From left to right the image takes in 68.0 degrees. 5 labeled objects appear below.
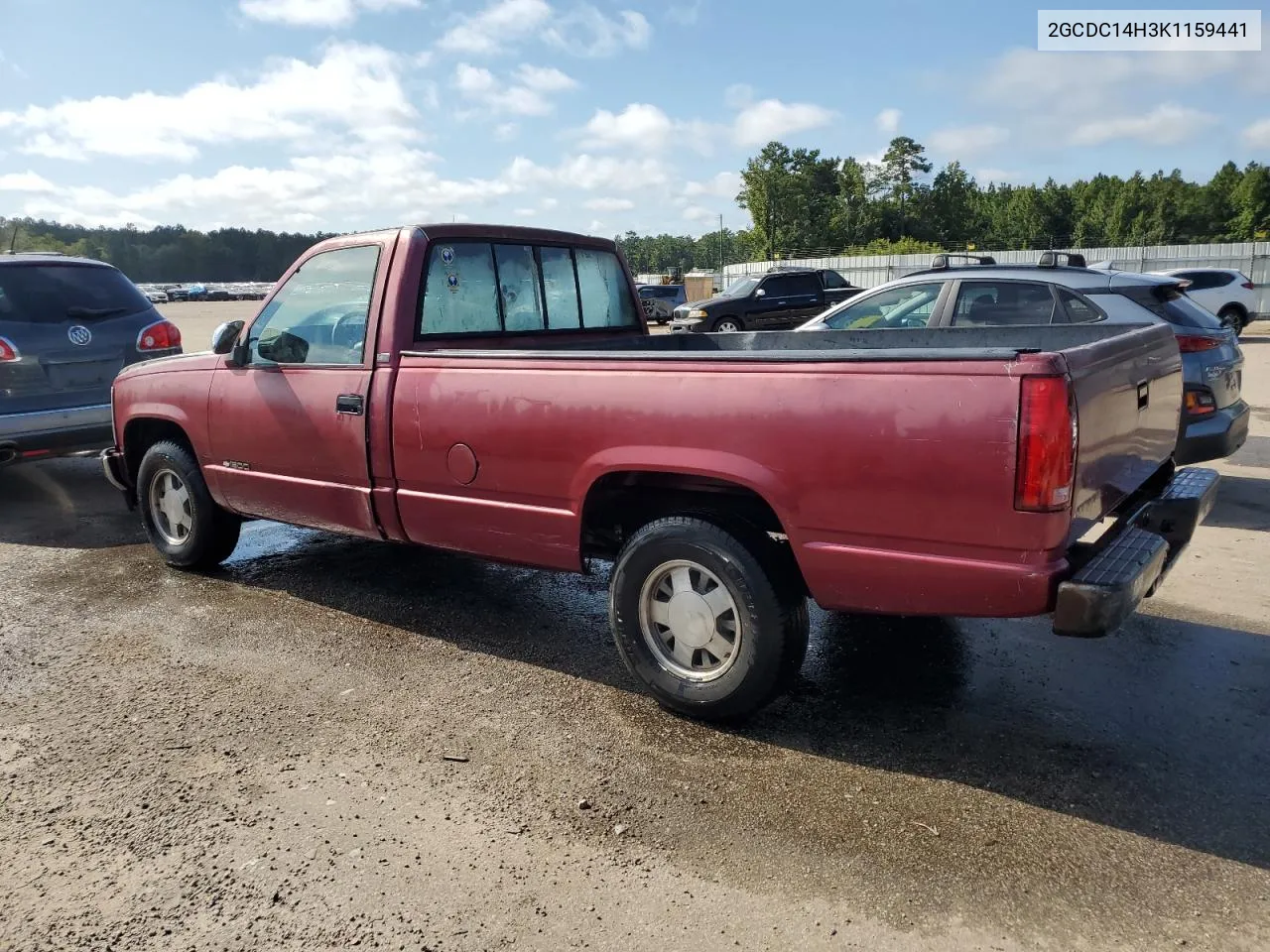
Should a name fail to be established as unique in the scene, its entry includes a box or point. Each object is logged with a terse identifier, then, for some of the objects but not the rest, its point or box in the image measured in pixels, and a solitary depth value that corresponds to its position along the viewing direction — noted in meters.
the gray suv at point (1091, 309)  6.19
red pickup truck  2.90
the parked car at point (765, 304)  21.80
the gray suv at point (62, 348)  7.05
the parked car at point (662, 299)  28.97
